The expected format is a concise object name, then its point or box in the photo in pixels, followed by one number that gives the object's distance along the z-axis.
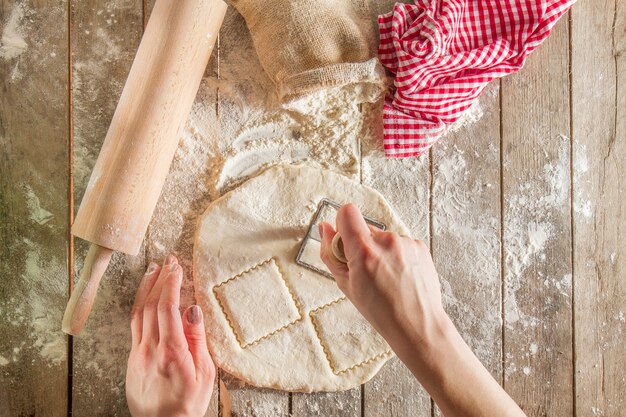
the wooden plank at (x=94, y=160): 1.52
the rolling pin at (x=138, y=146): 1.26
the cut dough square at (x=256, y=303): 1.46
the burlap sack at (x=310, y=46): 1.43
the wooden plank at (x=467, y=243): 1.59
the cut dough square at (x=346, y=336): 1.48
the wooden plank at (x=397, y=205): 1.56
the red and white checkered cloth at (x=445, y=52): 1.45
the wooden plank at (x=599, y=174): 1.62
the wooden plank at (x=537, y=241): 1.60
